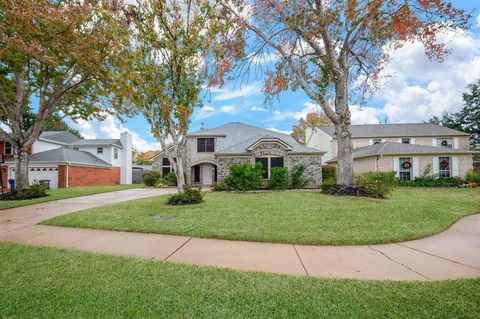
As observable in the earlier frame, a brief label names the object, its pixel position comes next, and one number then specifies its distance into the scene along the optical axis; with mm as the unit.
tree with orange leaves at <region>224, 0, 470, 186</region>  9375
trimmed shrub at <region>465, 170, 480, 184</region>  16406
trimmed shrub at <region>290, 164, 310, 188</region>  15648
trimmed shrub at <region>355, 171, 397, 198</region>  9995
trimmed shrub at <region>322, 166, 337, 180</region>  19062
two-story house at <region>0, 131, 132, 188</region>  19141
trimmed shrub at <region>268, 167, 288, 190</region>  14805
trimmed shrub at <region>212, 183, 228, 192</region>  14924
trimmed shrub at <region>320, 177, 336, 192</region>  12125
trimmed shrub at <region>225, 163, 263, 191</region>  14022
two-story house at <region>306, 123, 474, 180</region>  17594
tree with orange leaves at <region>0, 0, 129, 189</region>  8445
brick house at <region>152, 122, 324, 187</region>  16312
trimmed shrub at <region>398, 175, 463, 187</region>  16641
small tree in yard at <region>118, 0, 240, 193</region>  7746
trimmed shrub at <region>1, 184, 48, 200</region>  10680
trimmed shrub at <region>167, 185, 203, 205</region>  8469
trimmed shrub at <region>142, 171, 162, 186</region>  19641
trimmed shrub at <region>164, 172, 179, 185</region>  19062
